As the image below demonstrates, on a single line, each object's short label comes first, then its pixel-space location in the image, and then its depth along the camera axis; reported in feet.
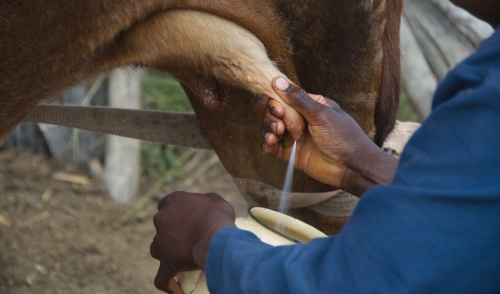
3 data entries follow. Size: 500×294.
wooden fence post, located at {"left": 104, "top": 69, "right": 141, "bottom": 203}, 12.31
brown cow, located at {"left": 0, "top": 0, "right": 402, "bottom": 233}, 4.81
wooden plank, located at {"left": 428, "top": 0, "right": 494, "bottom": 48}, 10.41
